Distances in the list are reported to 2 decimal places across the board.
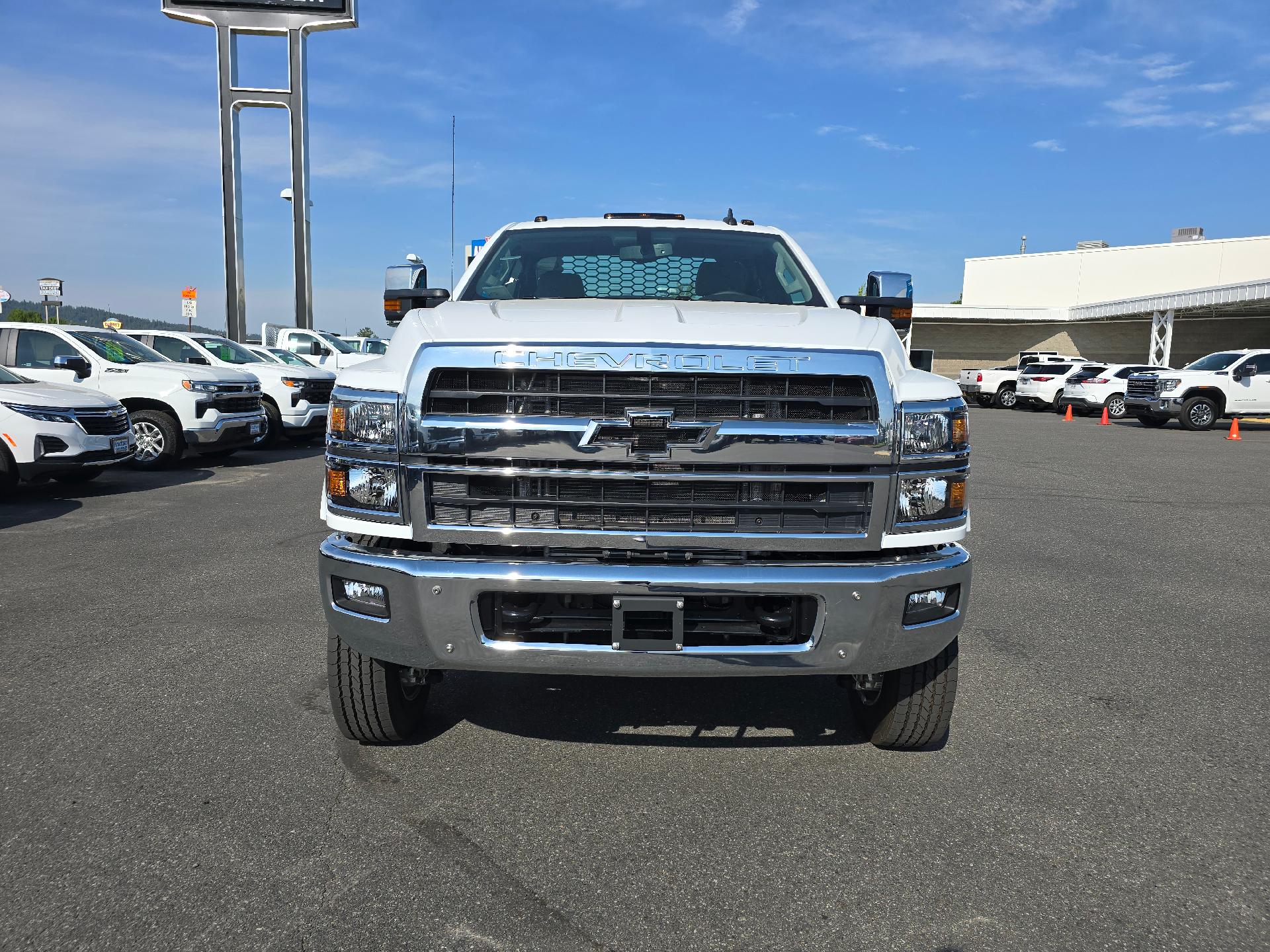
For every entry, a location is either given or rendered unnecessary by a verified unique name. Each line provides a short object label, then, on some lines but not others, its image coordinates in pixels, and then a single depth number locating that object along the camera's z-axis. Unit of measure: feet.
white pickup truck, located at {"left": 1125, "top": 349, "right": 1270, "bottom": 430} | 72.79
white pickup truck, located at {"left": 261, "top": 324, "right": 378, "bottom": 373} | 71.46
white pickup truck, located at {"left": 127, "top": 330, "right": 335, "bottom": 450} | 49.19
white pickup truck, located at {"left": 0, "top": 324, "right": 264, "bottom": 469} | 39.99
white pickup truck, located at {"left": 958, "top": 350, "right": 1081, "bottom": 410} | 111.55
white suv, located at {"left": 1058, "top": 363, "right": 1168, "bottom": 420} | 89.56
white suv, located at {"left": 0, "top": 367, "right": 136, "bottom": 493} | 30.68
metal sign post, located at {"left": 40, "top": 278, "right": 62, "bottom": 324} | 89.71
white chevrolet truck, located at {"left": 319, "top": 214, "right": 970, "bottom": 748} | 9.91
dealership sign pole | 84.38
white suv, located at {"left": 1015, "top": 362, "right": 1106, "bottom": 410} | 102.06
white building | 142.31
